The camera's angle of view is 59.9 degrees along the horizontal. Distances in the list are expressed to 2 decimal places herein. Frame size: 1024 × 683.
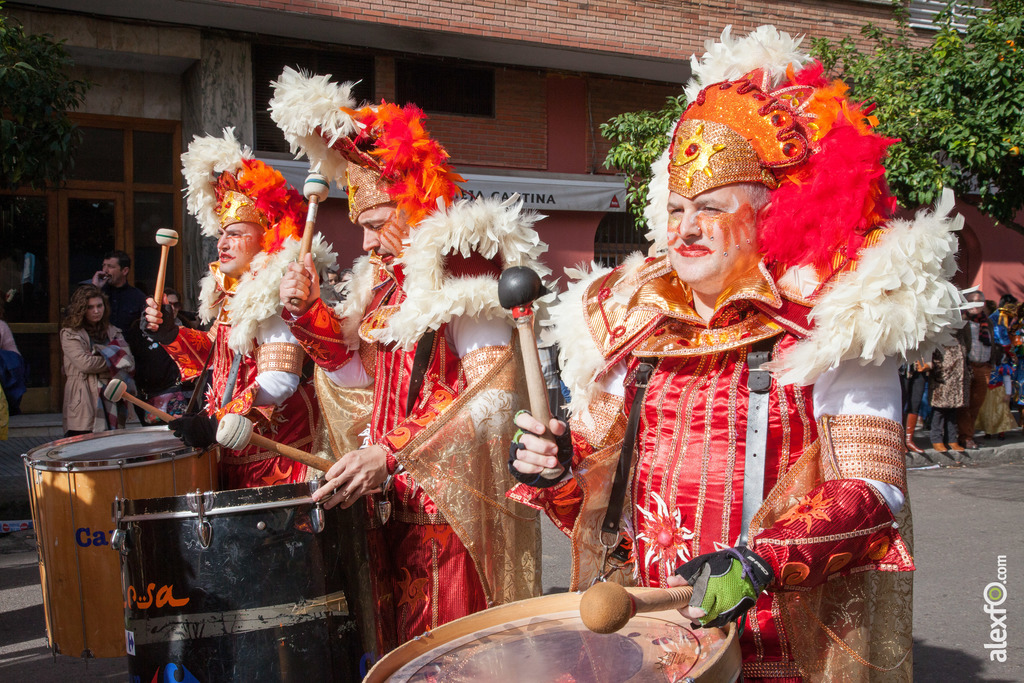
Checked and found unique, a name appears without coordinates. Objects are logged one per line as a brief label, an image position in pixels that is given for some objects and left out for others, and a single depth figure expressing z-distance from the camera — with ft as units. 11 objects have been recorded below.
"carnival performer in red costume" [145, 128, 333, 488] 11.84
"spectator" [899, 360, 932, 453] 32.73
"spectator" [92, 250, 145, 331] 26.96
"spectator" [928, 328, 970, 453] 31.65
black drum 7.64
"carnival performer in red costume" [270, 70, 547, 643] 8.93
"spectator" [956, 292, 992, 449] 33.50
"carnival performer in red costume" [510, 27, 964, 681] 5.59
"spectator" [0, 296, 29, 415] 23.86
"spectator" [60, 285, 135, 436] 23.95
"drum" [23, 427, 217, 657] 10.19
